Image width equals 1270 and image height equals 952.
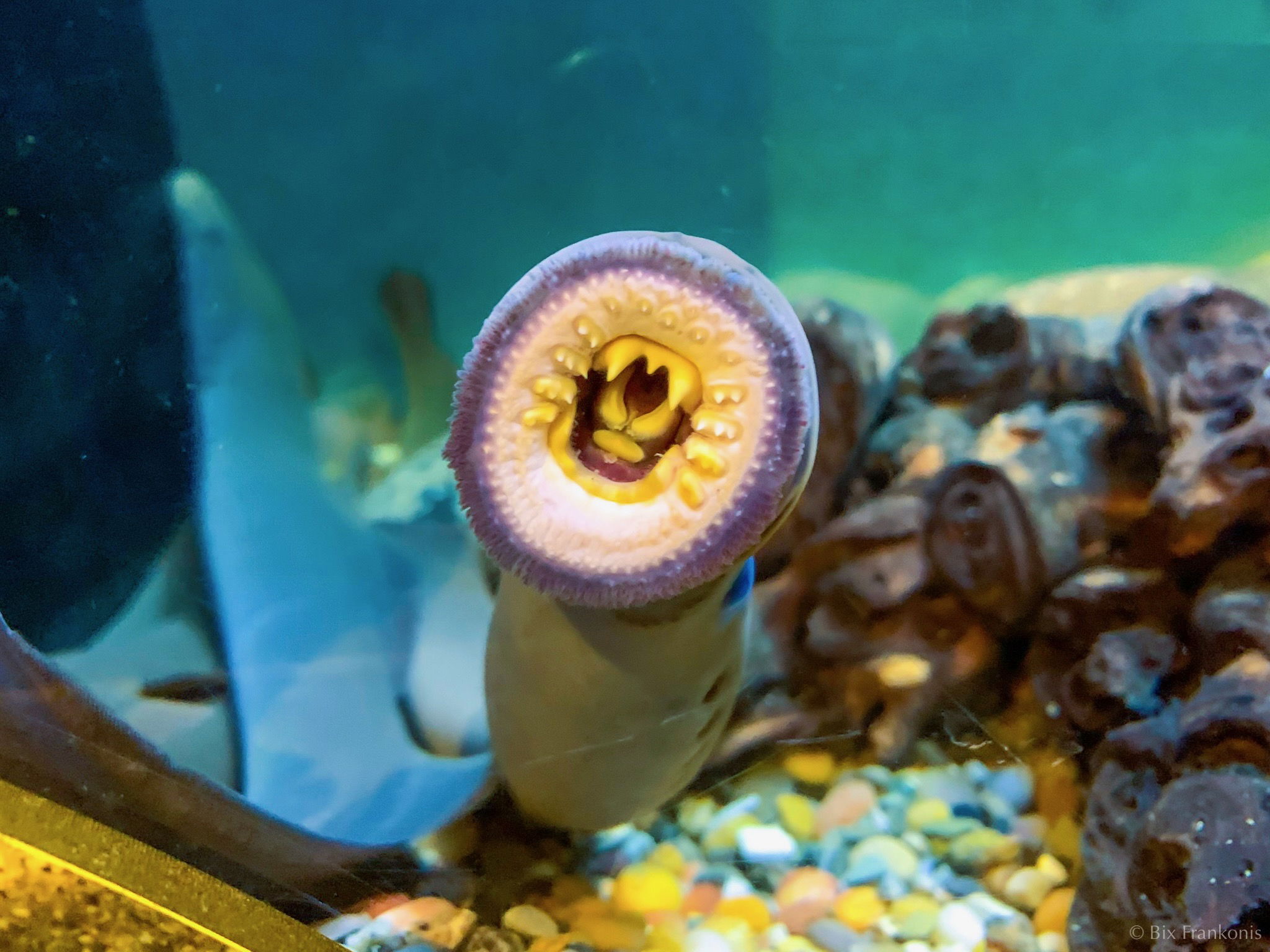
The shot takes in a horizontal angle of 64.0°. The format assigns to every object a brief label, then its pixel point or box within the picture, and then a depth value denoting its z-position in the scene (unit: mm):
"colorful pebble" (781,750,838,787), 205
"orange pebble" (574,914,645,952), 174
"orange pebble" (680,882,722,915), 183
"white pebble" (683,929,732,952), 174
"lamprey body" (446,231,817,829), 128
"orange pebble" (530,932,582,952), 171
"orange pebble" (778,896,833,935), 178
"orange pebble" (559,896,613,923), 179
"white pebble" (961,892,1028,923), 175
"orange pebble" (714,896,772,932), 179
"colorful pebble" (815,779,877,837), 198
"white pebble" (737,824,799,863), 193
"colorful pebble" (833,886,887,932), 178
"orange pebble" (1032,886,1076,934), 173
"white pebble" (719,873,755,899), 185
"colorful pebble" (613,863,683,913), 184
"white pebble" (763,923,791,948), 175
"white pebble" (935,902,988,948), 172
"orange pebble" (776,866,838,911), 183
